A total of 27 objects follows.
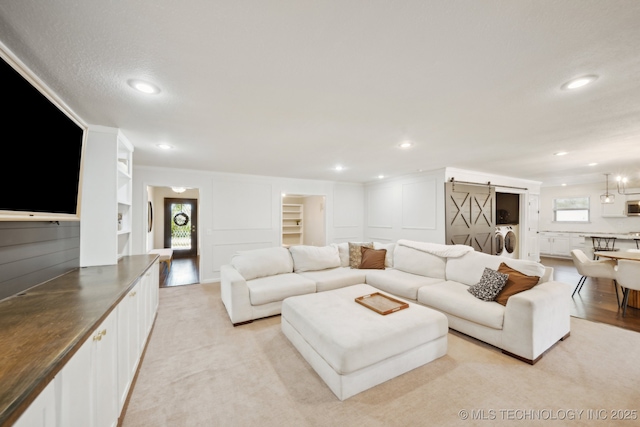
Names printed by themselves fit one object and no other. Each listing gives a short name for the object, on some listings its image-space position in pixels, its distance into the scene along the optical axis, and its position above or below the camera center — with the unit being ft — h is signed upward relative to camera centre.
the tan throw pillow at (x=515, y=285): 8.84 -2.51
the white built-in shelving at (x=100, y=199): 8.79 +0.54
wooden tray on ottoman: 8.40 -3.21
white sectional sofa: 8.07 -3.20
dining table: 12.28 -2.15
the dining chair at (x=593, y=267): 12.77 -2.70
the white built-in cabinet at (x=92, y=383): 3.50 -2.79
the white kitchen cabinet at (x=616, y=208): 23.21 +0.77
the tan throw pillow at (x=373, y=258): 14.74 -2.59
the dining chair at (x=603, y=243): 22.70 -2.57
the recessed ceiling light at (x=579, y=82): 5.81 +3.25
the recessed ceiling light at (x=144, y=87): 6.05 +3.22
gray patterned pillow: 9.23 -2.66
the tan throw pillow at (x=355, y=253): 15.23 -2.38
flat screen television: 4.60 +1.41
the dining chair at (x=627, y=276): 10.98 -2.71
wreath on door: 29.01 -0.52
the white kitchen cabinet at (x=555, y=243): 25.68 -2.96
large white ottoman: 6.44 -3.61
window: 25.62 +0.71
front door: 28.34 -1.36
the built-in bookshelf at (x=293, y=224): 28.22 -1.04
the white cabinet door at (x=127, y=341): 5.81 -3.32
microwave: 22.40 +0.73
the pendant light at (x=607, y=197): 22.57 +1.73
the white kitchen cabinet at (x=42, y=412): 2.63 -2.27
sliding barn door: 17.69 +0.03
